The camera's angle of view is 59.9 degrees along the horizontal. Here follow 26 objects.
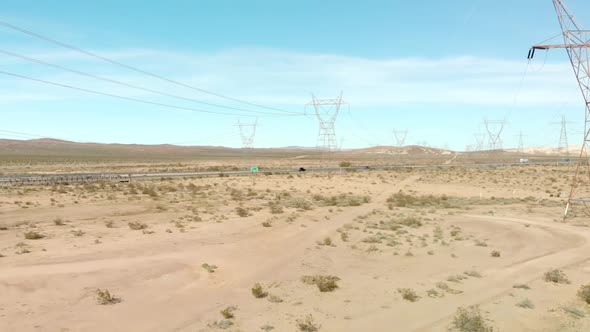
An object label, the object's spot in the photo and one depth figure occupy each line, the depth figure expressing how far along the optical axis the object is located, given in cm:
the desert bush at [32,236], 2320
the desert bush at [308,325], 1256
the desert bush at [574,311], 1362
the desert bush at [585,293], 1467
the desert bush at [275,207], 3612
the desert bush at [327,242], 2393
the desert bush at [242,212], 3381
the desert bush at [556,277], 1697
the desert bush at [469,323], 1226
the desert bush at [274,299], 1485
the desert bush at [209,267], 1826
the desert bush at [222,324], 1274
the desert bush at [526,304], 1434
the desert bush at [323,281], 1598
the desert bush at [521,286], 1634
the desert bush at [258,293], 1530
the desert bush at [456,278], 1720
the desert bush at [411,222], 3045
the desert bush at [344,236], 2533
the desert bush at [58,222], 2805
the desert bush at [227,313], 1338
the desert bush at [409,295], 1503
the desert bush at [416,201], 4278
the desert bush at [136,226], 2709
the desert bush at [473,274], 1788
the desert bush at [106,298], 1443
